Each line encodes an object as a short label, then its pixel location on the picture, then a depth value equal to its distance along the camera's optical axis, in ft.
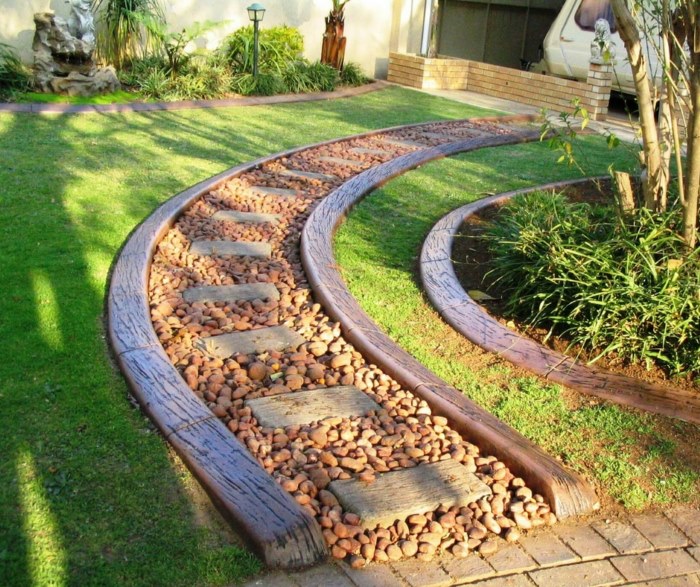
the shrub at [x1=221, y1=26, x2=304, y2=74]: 40.55
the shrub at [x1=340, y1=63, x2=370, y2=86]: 45.50
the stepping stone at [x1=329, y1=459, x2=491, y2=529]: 9.21
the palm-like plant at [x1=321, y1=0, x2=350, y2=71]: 45.75
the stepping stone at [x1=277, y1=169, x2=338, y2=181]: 23.94
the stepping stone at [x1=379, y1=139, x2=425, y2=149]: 30.12
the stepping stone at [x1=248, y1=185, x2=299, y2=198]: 21.91
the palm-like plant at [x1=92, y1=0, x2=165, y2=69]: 37.81
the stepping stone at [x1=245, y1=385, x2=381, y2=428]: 11.12
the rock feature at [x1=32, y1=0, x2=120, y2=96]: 33.27
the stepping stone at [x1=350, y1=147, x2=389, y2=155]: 28.12
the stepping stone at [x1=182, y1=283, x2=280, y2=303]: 14.92
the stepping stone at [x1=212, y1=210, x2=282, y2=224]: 19.51
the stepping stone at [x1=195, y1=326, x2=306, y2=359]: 12.97
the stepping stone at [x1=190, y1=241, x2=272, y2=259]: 17.20
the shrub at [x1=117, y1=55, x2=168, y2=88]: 36.73
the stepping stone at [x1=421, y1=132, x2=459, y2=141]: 32.13
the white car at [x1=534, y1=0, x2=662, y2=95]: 43.62
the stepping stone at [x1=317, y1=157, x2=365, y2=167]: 26.12
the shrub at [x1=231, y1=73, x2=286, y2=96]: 38.34
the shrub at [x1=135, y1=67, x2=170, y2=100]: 35.32
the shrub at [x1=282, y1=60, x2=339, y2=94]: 40.68
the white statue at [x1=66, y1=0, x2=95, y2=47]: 34.12
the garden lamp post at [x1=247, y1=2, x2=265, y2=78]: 38.01
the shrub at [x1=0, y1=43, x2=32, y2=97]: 32.63
